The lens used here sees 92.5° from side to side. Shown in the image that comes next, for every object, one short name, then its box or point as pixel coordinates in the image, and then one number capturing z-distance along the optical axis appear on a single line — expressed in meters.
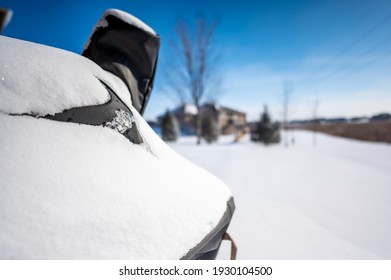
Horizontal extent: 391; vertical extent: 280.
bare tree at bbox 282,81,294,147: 16.71
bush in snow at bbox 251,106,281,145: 15.30
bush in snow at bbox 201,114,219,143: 18.27
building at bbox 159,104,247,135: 28.88
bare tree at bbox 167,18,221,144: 13.15
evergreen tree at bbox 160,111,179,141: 17.86
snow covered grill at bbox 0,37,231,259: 0.56
